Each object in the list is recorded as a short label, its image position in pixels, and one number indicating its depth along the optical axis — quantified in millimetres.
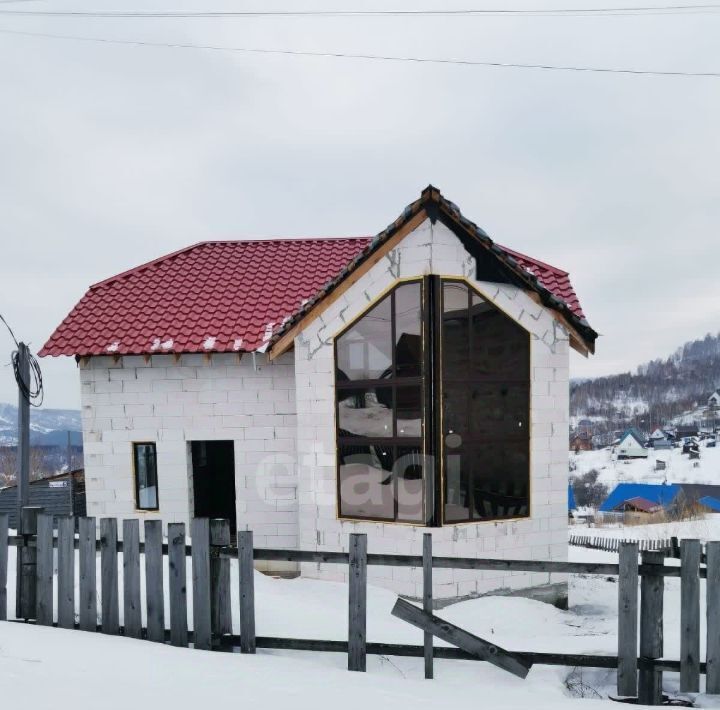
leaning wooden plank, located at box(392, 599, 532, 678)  5051
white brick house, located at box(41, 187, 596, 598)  8133
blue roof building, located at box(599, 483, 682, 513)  58656
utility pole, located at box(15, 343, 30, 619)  9227
